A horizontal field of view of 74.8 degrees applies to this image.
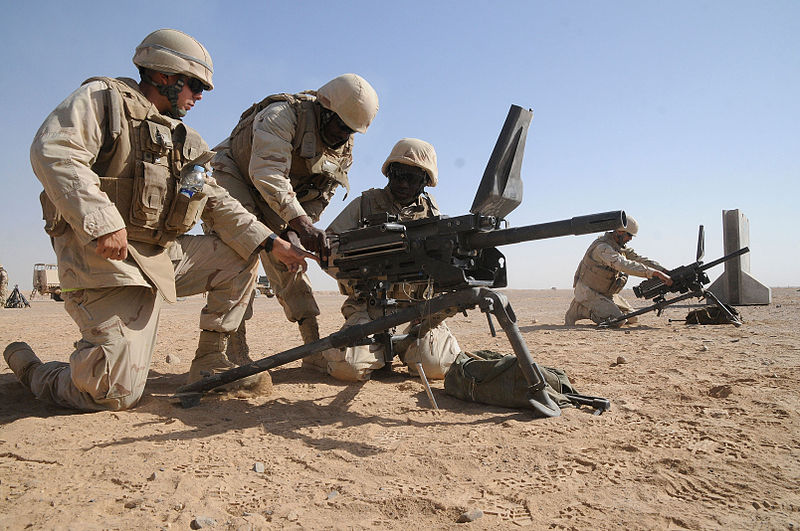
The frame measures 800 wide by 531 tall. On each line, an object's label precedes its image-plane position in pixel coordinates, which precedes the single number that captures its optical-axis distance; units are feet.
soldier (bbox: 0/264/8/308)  58.49
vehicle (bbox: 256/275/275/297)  76.52
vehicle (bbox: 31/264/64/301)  78.74
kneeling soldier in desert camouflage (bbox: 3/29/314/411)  9.24
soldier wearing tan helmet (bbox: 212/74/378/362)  12.90
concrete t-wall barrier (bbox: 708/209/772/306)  42.45
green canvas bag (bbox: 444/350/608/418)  10.50
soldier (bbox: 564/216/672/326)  28.19
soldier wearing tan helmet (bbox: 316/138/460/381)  13.56
